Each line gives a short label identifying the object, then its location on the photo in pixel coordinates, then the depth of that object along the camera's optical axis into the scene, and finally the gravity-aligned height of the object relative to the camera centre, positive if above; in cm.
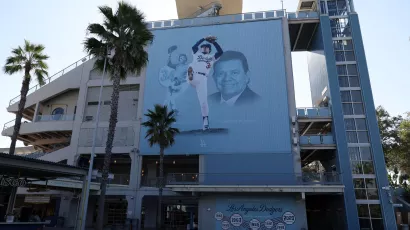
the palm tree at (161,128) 2710 +706
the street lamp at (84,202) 1702 +48
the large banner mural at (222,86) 3084 +1288
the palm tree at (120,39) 2105 +1134
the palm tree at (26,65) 2619 +1236
